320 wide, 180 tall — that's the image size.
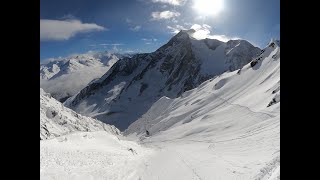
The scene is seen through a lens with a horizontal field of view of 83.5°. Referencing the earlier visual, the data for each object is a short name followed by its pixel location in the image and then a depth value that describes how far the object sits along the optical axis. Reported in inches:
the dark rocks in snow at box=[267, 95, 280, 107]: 1658.8
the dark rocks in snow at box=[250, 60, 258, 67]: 2937.1
